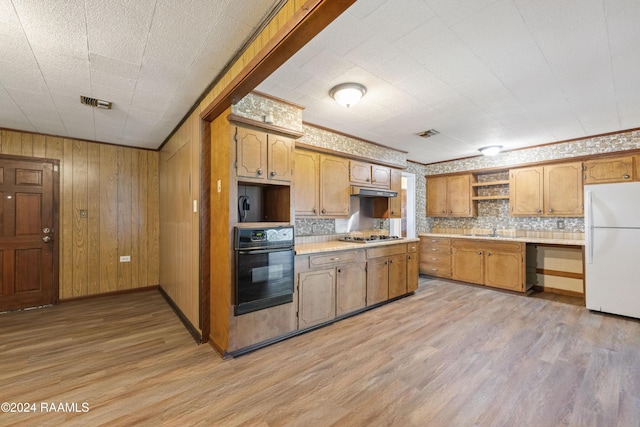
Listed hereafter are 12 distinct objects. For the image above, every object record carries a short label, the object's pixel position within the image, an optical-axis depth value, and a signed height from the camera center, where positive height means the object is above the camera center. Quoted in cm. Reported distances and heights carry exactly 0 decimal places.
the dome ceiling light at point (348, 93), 254 +115
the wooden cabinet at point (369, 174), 405 +62
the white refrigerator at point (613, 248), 332 -43
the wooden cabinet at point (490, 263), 439 -84
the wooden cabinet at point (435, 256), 525 -84
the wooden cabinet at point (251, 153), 249 +57
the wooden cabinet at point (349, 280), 296 -83
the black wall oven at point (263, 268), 244 -50
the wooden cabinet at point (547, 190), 425 +38
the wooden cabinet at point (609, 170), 382 +63
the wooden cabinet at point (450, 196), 543 +36
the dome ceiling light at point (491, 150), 455 +108
